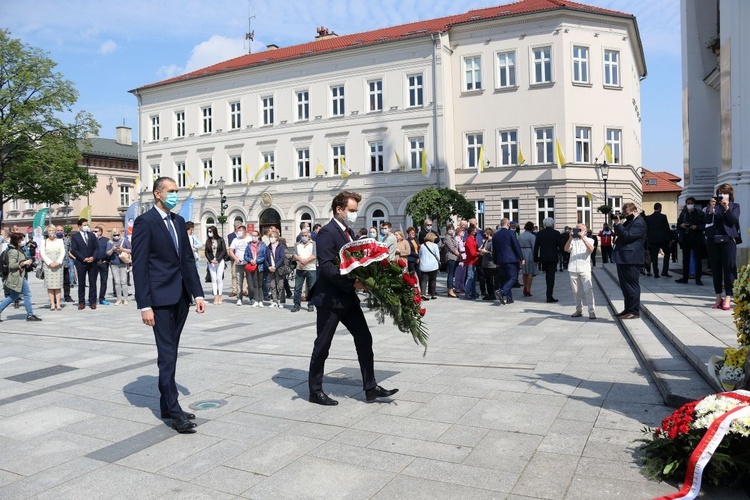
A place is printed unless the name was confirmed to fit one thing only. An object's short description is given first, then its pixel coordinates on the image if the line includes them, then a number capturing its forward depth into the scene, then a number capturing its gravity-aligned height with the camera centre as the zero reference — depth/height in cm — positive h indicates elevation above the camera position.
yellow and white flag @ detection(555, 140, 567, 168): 3488 +380
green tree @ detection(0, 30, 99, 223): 4253 +742
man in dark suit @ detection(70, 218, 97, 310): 1485 -47
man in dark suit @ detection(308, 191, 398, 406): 570 -69
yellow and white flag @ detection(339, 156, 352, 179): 4056 +393
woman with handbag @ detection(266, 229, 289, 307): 1478 -72
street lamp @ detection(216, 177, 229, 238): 3937 +191
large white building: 3612 +693
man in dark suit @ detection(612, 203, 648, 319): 1013 -46
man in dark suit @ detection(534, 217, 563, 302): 1439 -57
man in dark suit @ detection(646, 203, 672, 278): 1619 -28
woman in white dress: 1432 -52
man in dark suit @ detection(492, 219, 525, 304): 1434 -65
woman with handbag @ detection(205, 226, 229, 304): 1587 -60
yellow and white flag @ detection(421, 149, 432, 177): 3703 +376
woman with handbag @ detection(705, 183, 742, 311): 1011 -32
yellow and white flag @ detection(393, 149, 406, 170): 3878 +406
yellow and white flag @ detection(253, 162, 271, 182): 4328 +441
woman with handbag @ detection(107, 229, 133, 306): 1544 -57
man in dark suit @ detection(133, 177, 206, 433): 515 -38
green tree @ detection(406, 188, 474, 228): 3017 +110
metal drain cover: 579 -156
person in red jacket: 1564 -83
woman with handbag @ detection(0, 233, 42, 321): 1266 -64
